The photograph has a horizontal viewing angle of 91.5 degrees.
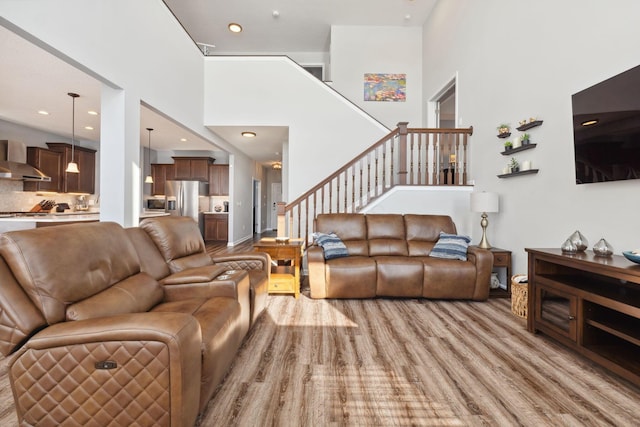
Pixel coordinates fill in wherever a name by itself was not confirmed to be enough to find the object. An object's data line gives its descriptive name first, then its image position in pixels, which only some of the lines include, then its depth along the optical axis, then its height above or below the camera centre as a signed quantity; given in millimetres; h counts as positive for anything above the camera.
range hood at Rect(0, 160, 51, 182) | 5105 +655
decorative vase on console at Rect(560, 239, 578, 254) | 2494 -281
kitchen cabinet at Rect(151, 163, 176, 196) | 8789 +1045
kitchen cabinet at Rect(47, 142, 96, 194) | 6719 +954
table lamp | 3805 +96
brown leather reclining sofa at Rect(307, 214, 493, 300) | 3562 -737
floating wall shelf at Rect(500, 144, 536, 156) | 3362 +727
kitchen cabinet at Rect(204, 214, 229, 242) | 8852 -421
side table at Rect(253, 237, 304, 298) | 3738 -585
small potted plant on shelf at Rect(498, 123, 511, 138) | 3822 +1022
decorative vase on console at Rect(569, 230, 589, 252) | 2482 -224
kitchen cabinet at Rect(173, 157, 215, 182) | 8680 +1204
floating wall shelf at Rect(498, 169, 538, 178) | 3337 +453
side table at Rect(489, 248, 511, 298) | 3730 -602
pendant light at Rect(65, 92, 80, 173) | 4880 +729
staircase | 4812 +707
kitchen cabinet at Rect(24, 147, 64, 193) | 6191 +920
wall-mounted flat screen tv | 2182 +643
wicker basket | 3041 -841
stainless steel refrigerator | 8055 +389
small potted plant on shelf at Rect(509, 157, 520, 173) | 3616 +562
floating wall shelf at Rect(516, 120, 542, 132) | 3252 +945
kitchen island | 4117 -168
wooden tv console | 1900 -662
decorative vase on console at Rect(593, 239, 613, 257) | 2293 -265
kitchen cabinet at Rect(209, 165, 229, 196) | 8852 +889
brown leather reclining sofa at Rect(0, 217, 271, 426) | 1225 -545
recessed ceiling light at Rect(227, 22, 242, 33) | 7016 +4205
